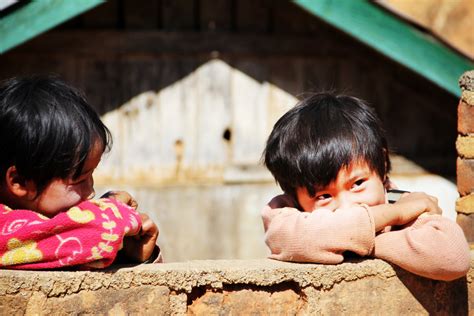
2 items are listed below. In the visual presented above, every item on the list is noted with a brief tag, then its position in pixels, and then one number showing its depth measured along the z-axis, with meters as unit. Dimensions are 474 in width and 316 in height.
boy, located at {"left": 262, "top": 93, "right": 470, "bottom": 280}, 4.76
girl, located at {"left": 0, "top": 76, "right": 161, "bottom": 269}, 4.58
